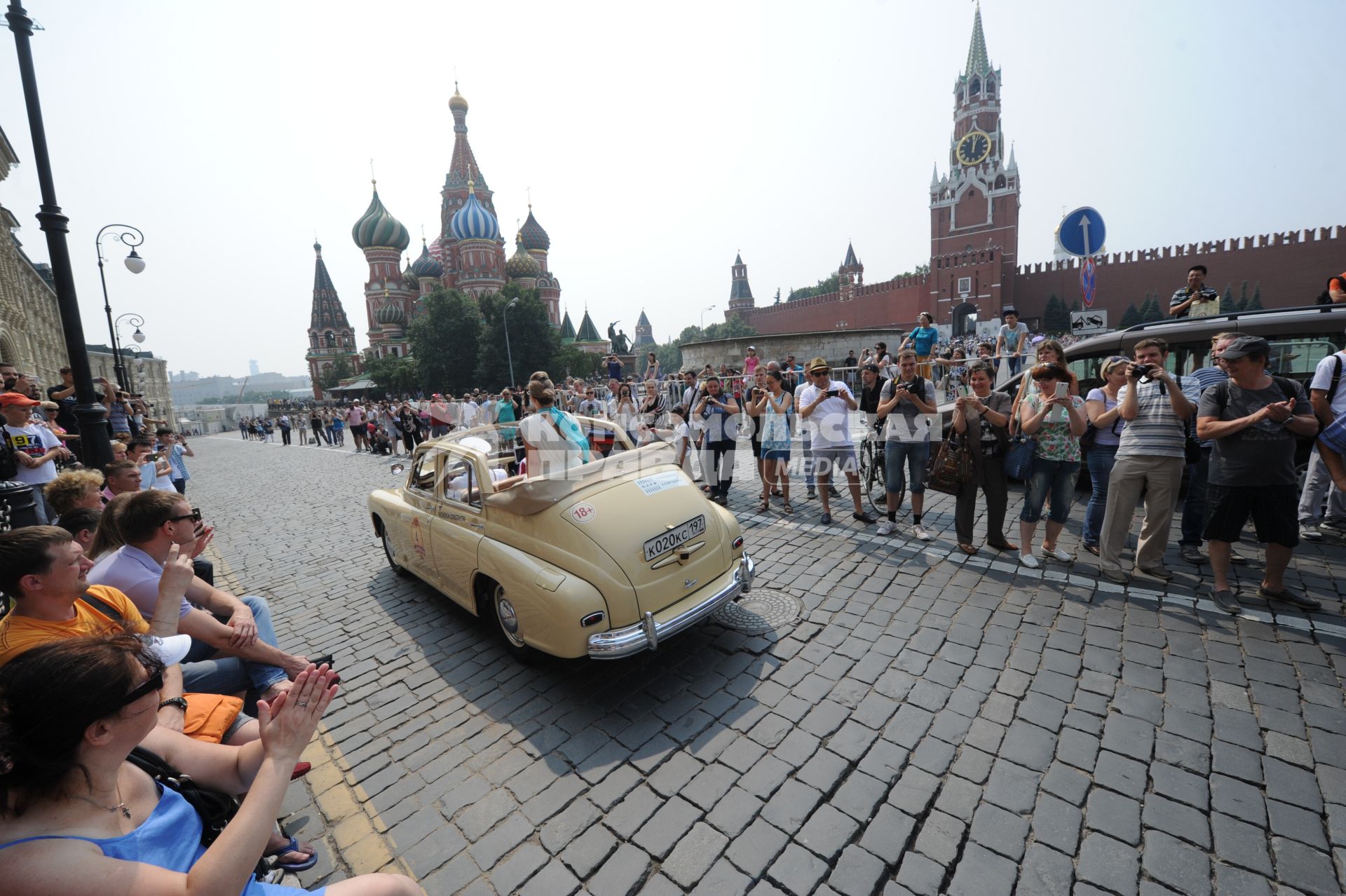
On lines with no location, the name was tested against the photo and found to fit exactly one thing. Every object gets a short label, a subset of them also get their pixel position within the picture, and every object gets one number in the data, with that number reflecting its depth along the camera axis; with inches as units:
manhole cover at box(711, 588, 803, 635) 175.5
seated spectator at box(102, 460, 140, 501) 194.2
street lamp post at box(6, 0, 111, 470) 219.3
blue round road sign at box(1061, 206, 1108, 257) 272.2
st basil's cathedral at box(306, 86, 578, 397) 2300.7
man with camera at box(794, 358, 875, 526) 264.4
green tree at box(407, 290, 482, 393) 1860.2
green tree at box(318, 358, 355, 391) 2778.1
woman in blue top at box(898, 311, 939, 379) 454.6
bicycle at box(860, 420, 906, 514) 300.7
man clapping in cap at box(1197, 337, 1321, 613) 155.5
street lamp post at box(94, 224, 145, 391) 485.7
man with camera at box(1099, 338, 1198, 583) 177.0
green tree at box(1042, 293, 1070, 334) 2053.4
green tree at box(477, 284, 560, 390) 1829.5
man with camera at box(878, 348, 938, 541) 235.6
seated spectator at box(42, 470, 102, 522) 143.1
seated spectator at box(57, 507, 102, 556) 132.5
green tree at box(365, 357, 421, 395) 1941.4
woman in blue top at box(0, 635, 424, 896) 49.1
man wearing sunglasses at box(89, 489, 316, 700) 115.0
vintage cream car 139.3
